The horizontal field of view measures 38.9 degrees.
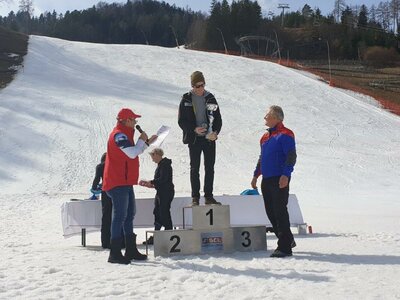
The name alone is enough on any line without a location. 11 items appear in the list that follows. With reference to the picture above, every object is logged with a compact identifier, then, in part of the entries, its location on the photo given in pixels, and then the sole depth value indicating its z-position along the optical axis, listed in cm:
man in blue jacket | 693
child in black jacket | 824
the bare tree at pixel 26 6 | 11301
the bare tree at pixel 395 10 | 11494
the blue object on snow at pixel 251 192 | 992
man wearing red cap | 670
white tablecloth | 881
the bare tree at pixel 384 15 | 11900
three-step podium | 699
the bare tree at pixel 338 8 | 13011
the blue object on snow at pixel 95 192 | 902
